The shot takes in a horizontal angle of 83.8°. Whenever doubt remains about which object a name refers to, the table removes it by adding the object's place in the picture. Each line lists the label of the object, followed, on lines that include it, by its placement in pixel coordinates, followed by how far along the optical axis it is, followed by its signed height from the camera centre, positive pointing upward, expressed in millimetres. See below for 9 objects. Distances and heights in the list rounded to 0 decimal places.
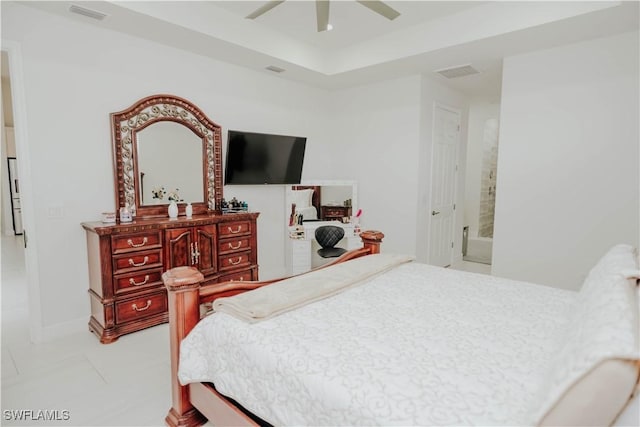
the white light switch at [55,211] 2891 -245
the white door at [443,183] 4832 +17
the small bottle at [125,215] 3082 -288
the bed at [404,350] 975 -634
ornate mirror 3242 +256
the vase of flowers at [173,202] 3426 -200
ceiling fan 2406 +1222
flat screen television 4031 +297
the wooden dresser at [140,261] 2861 -694
